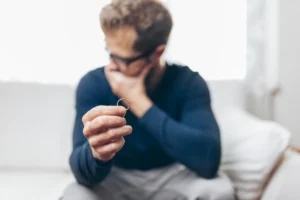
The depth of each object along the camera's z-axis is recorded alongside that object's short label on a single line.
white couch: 0.66
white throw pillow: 0.64
